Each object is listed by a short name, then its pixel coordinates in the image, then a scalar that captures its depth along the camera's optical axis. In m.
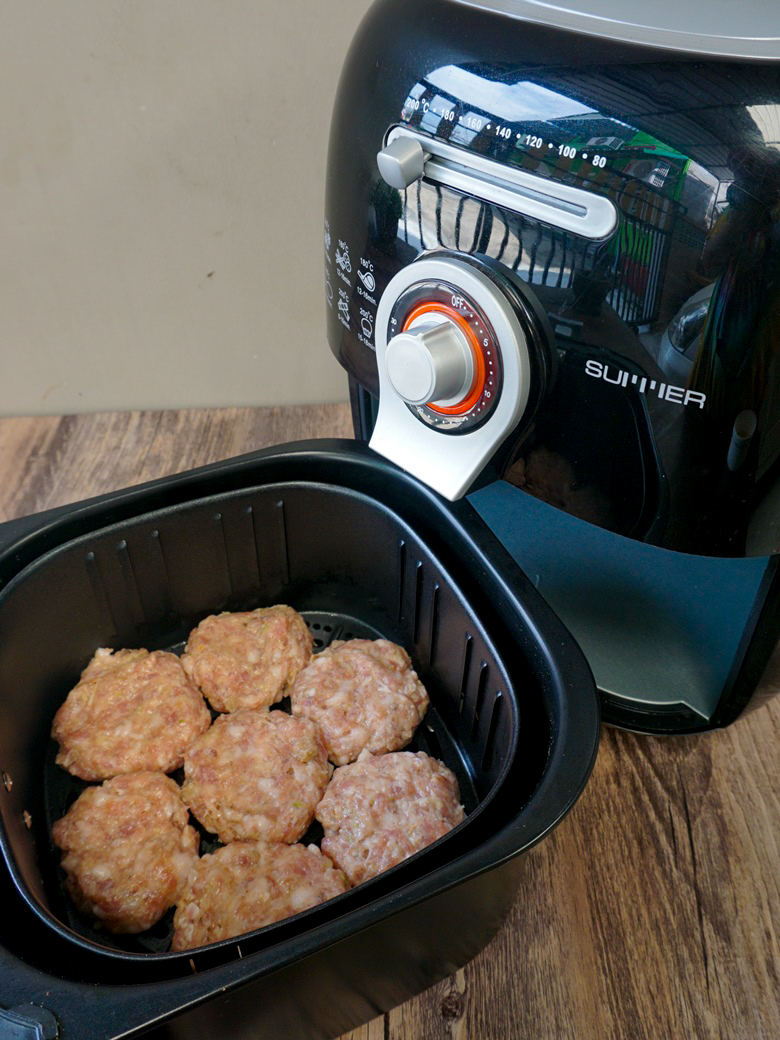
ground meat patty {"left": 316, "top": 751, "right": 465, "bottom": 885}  0.62
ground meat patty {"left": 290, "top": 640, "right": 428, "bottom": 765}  0.70
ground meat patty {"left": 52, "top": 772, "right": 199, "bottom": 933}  0.60
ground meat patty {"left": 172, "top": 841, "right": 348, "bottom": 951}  0.58
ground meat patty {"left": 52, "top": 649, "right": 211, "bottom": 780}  0.67
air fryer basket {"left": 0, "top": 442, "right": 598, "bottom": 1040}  0.46
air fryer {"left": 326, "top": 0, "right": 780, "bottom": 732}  0.44
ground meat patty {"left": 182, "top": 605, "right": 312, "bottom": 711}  0.73
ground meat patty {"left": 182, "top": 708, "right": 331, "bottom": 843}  0.65
